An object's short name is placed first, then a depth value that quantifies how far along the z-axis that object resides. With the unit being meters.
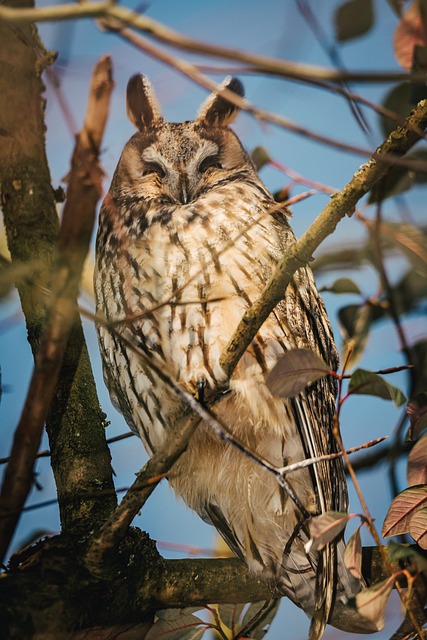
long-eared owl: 7.72
